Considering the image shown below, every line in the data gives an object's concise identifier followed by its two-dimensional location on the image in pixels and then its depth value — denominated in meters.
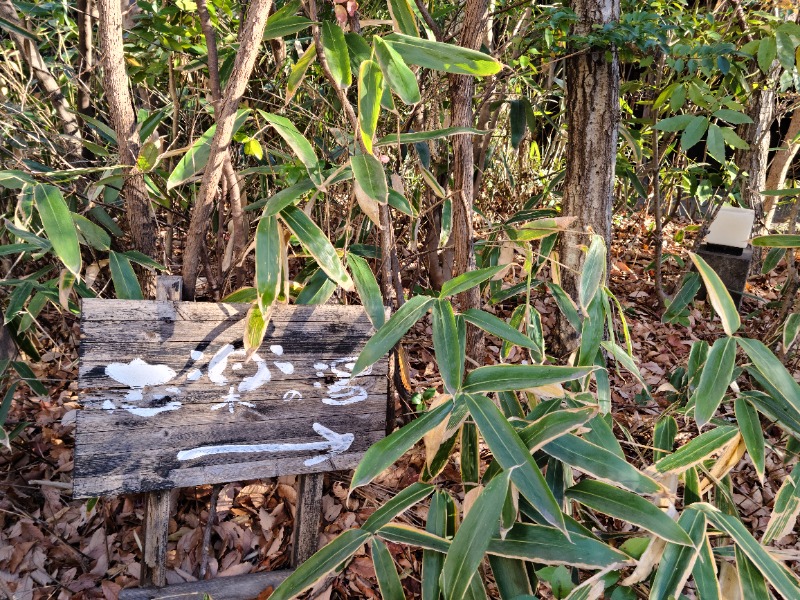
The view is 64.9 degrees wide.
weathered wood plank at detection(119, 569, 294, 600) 1.38
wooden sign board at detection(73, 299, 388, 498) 1.20
